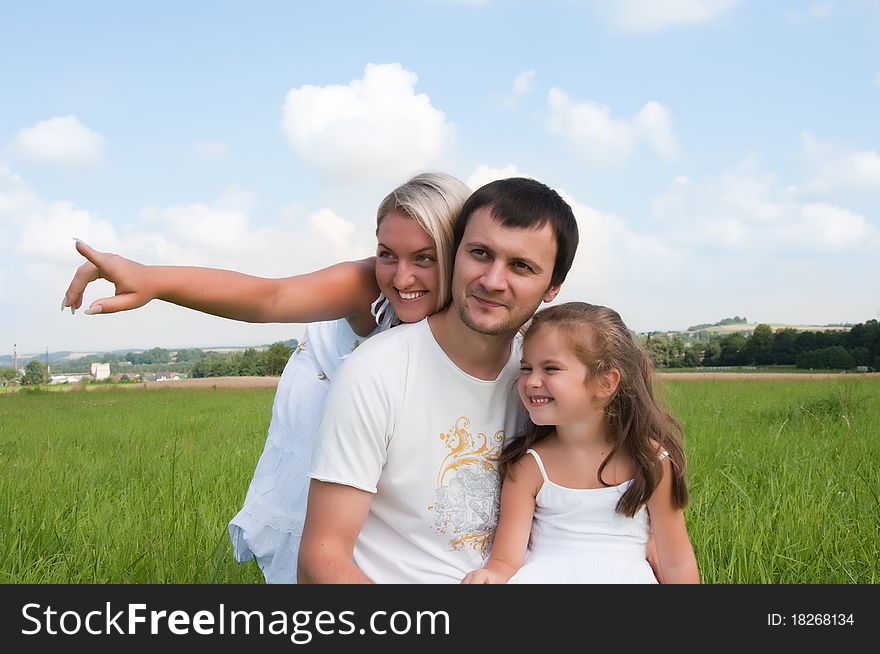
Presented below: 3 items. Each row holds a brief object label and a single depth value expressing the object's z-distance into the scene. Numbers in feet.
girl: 7.86
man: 7.26
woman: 7.49
